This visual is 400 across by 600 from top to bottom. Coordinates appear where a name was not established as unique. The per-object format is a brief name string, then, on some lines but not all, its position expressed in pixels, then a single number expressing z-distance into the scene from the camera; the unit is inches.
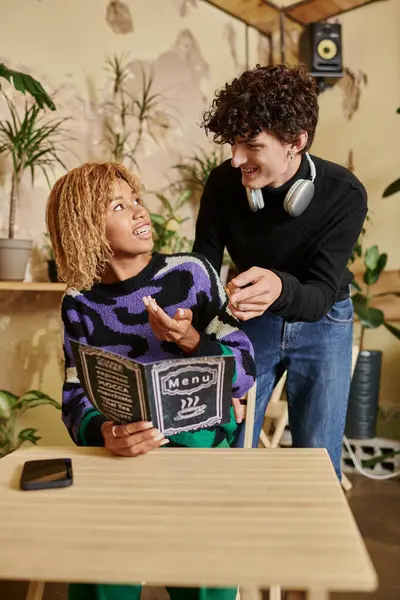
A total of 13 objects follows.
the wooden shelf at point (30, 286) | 99.3
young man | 54.7
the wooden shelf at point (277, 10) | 145.3
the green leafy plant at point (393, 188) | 117.1
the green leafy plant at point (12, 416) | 99.1
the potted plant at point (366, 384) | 131.0
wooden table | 28.2
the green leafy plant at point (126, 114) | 123.4
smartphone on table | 39.4
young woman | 52.5
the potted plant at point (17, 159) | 99.4
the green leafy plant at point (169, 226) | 120.0
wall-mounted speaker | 143.3
